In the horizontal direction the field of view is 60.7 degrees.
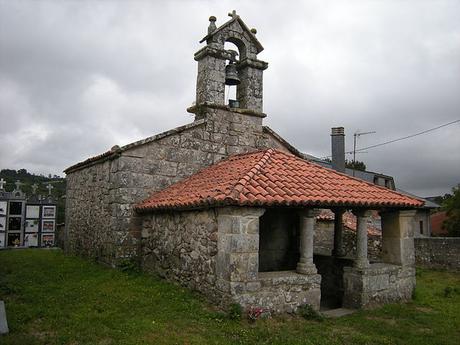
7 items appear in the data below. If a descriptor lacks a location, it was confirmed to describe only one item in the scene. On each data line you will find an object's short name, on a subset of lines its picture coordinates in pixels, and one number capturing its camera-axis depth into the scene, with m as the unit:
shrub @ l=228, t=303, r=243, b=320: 5.56
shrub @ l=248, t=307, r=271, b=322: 5.60
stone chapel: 5.98
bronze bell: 9.76
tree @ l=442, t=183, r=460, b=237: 22.76
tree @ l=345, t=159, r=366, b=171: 41.33
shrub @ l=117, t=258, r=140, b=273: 8.55
